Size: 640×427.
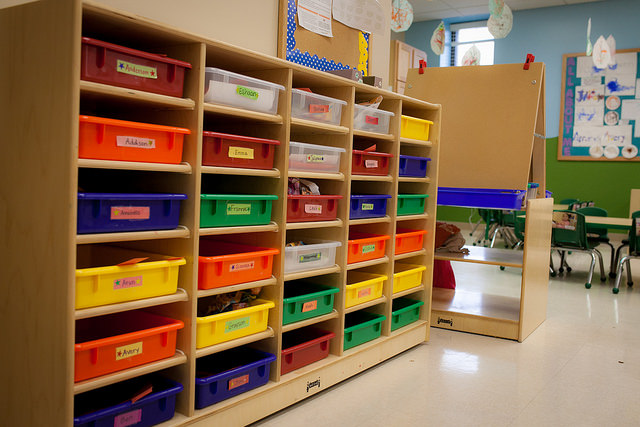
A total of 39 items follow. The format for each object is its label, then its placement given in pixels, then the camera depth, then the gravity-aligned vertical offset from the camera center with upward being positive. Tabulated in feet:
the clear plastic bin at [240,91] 6.97 +1.07
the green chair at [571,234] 18.47 -1.47
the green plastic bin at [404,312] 11.12 -2.61
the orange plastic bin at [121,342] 5.78 -1.95
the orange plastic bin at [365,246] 9.75 -1.16
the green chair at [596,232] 20.27 -1.57
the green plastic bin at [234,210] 7.04 -0.45
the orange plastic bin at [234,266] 7.07 -1.19
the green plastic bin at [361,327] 9.83 -2.65
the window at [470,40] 34.42 +8.85
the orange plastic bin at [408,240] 11.16 -1.16
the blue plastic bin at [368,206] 9.73 -0.45
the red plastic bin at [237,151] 7.01 +0.30
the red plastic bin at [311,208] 8.41 -0.46
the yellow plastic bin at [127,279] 5.72 -1.17
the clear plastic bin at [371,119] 9.70 +1.07
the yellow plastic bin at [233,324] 7.06 -1.95
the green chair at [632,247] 17.88 -1.75
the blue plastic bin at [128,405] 5.91 -2.66
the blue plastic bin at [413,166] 11.00 +0.32
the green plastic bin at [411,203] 11.07 -0.42
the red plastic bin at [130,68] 5.62 +1.07
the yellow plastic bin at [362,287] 9.79 -1.91
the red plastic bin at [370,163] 9.73 +0.31
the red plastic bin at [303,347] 8.47 -2.68
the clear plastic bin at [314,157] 8.39 +0.31
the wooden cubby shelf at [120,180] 5.46 -0.24
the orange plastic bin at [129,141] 5.68 +0.31
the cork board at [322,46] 10.34 +2.64
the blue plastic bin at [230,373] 7.05 -2.69
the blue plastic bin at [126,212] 5.66 -0.45
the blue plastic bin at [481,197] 12.73 -0.28
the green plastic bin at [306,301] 8.43 -1.91
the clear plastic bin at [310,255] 8.46 -1.20
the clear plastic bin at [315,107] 8.43 +1.08
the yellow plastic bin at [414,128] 10.90 +1.07
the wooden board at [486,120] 12.97 +1.54
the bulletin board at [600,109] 29.76 +4.34
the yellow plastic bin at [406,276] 11.09 -1.88
